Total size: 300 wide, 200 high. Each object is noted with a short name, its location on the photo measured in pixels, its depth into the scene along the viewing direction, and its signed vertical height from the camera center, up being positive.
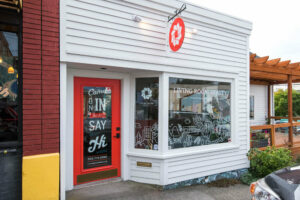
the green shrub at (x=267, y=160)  5.04 -1.50
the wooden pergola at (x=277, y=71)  6.29 +1.00
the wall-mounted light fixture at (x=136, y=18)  4.08 +1.68
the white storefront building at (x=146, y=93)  3.85 +0.18
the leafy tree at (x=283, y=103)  19.72 -0.15
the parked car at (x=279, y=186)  2.24 -1.00
